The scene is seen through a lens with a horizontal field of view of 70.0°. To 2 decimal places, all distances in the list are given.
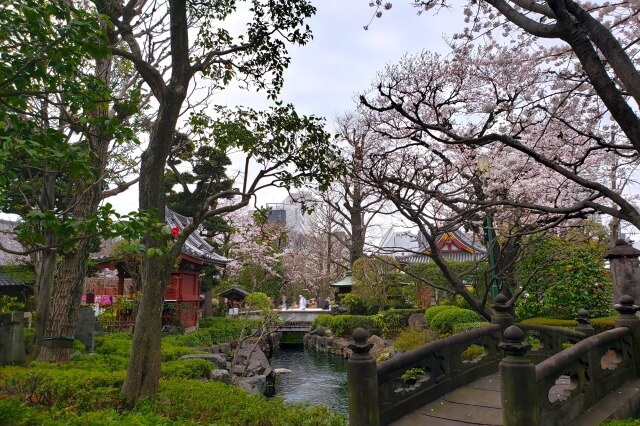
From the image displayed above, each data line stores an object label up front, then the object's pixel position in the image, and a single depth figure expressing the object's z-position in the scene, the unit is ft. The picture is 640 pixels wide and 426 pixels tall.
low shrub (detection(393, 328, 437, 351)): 55.26
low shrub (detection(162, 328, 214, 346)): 60.97
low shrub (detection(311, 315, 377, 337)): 87.10
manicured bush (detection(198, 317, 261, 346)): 77.71
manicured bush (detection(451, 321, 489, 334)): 54.70
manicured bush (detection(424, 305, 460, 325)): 69.25
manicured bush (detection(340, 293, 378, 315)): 95.20
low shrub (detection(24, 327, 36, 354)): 45.39
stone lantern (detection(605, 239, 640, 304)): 39.22
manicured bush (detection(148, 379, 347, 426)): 23.18
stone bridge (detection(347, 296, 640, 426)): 17.56
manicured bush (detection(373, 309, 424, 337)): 82.79
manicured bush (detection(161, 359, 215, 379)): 35.14
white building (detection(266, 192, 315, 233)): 170.11
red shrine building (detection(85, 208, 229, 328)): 71.15
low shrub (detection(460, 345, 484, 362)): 42.88
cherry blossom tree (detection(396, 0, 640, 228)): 15.53
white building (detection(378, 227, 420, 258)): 138.92
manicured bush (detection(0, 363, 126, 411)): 24.12
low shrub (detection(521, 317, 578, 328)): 43.46
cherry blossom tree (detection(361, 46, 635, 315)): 19.27
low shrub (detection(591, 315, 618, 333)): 38.38
